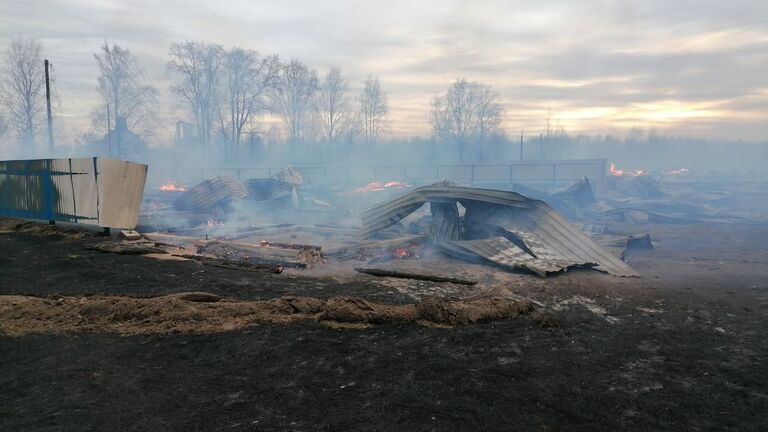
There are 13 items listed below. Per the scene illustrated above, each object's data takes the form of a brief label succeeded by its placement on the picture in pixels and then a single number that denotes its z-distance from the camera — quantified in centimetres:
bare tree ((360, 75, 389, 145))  5884
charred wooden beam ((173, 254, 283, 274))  979
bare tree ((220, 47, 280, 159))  4750
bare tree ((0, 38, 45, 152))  4044
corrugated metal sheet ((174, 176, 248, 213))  2161
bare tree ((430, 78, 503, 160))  5650
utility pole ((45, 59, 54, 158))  3244
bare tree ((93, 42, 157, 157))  4069
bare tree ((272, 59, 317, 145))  5222
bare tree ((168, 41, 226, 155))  4603
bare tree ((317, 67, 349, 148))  5628
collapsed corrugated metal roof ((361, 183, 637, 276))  1003
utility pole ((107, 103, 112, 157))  4068
